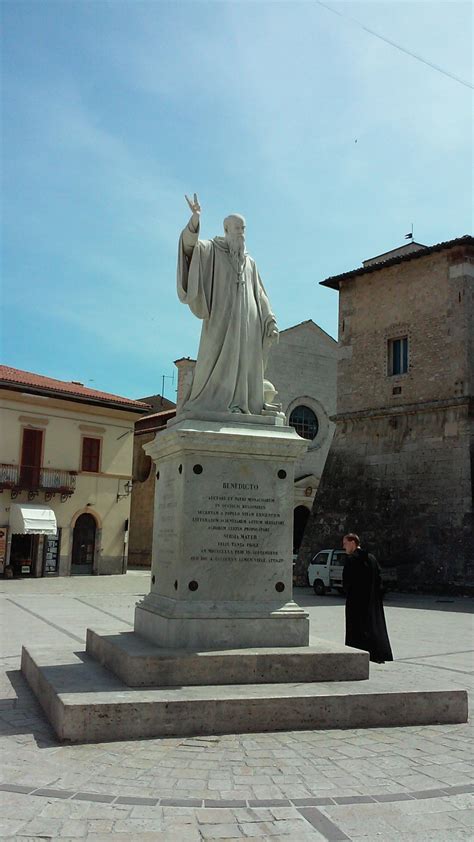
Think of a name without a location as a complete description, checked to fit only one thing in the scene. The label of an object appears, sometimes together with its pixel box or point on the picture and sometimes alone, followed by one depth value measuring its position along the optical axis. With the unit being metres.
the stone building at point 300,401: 36.62
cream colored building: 27.23
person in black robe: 6.39
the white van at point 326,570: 20.34
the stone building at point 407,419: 21.77
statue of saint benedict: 6.61
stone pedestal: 5.75
